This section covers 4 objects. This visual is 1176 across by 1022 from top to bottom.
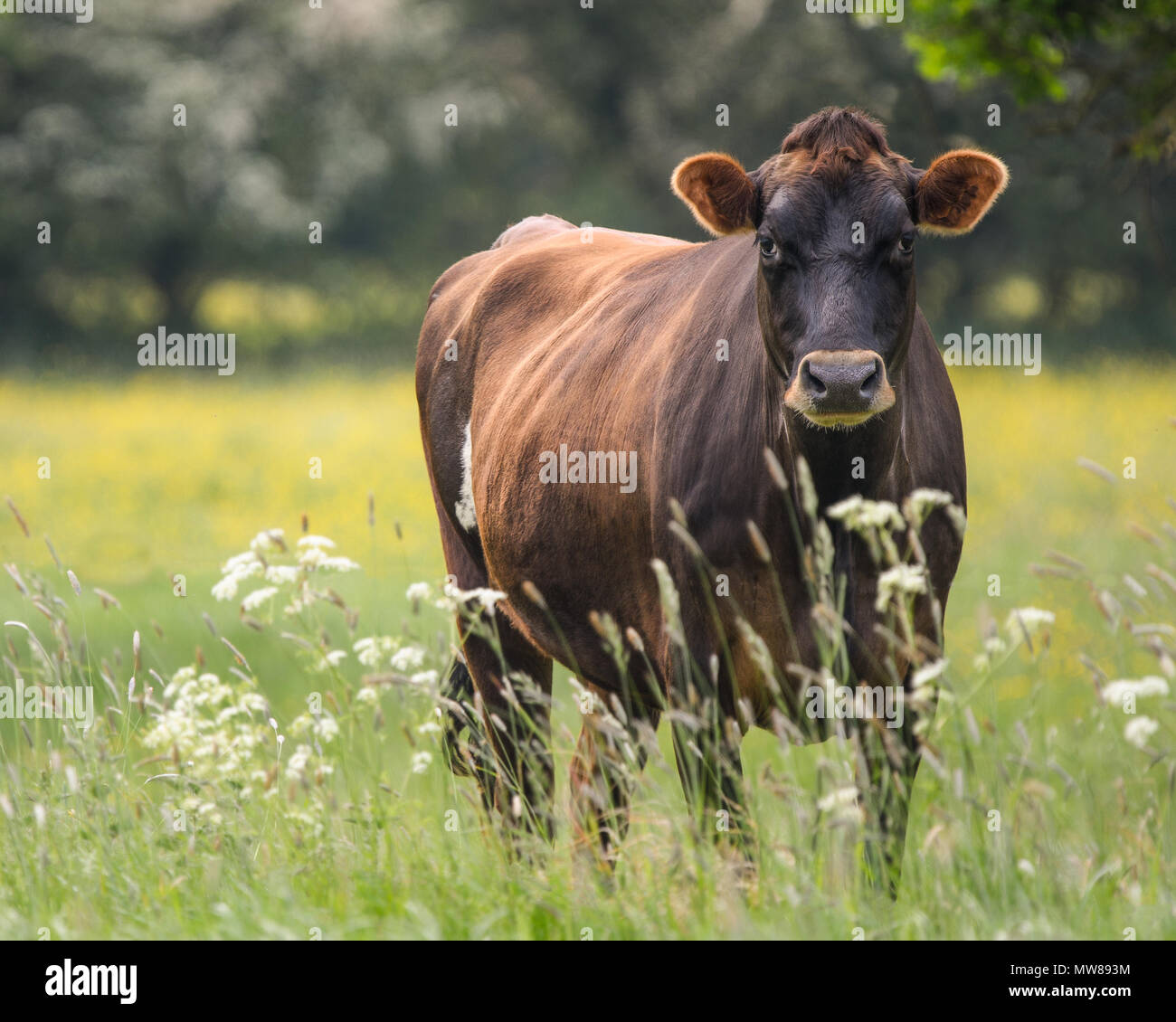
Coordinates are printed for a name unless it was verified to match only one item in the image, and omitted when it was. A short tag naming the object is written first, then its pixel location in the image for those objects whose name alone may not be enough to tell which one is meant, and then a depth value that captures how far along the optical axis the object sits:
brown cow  7.51
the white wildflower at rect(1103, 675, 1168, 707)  5.23
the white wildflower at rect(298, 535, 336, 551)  7.97
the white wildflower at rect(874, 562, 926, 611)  5.86
